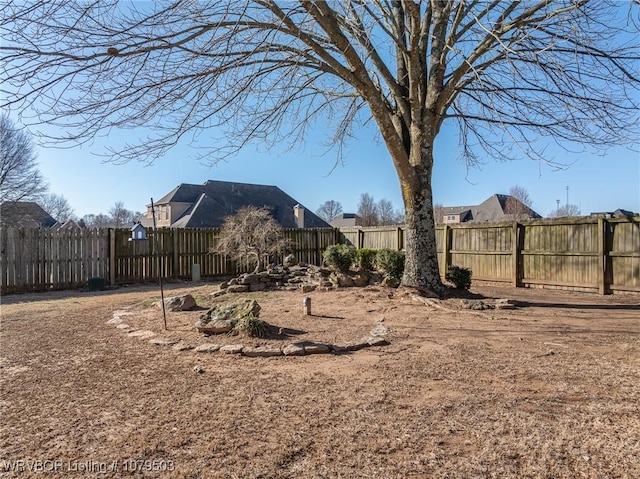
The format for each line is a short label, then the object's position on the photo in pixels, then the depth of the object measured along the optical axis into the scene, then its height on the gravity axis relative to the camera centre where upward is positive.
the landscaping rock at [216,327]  4.61 -1.01
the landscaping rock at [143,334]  4.66 -1.13
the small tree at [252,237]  10.45 +0.13
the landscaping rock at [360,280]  8.21 -0.83
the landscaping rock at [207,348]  3.99 -1.10
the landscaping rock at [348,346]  4.01 -1.11
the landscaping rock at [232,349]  3.92 -1.09
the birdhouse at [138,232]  8.34 +0.22
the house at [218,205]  24.34 +2.53
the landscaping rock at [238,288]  8.07 -0.98
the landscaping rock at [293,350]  3.86 -1.09
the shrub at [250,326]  4.45 -0.99
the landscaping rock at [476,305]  6.07 -1.02
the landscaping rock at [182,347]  4.07 -1.11
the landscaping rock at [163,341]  4.28 -1.12
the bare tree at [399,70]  4.82 +2.71
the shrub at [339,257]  8.50 -0.35
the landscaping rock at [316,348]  3.92 -1.09
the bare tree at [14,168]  19.42 +3.96
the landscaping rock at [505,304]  6.18 -1.02
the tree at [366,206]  49.00 +4.52
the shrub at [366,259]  9.17 -0.42
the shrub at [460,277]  7.54 -0.71
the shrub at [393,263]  8.20 -0.47
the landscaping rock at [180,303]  6.26 -1.00
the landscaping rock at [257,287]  8.41 -0.98
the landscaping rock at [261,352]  3.84 -1.10
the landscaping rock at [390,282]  7.68 -0.82
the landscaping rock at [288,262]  9.61 -0.51
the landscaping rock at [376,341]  4.21 -1.10
